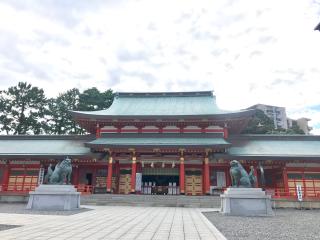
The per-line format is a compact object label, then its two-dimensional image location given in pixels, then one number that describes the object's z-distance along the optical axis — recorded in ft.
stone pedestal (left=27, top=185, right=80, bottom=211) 47.90
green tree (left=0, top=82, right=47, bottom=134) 160.04
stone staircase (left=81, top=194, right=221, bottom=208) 64.95
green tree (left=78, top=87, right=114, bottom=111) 184.03
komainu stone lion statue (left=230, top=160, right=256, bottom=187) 47.83
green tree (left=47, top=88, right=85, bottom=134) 171.73
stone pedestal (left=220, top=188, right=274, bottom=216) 44.98
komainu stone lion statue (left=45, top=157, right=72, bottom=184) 51.37
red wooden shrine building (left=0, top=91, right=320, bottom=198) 76.95
